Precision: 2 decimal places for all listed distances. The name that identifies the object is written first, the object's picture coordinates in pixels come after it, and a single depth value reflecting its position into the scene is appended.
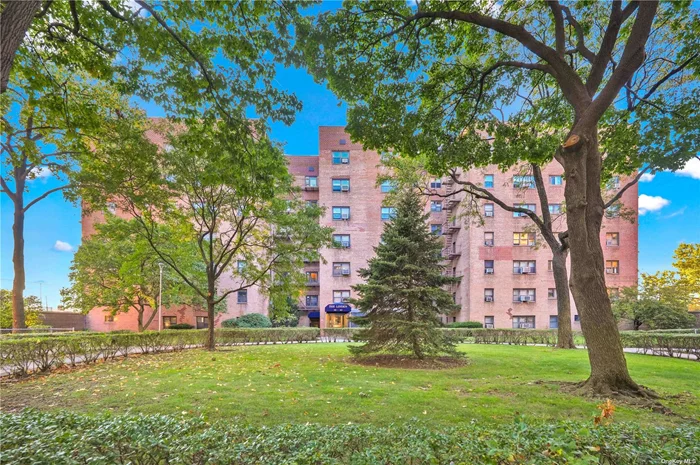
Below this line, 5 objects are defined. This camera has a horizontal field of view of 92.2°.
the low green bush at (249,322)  33.47
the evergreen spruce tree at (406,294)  13.20
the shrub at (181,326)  34.00
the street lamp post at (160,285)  25.88
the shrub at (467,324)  31.71
